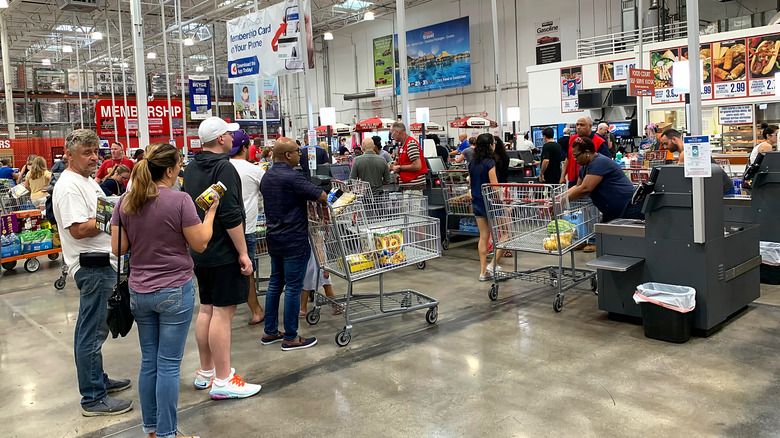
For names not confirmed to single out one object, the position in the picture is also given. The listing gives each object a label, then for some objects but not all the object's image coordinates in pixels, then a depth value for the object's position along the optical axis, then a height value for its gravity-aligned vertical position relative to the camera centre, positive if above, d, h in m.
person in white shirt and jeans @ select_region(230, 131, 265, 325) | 5.09 -0.07
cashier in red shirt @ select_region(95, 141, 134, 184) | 8.93 +0.32
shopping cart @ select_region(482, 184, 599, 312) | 5.69 -0.63
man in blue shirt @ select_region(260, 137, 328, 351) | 4.66 -0.38
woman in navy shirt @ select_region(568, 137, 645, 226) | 5.70 -0.26
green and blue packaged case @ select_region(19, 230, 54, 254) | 8.77 -0.79
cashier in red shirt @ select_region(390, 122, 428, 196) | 8.16 +0.04
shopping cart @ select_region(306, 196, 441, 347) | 4.94 -0.67
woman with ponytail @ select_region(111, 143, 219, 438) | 3.00 -0.43
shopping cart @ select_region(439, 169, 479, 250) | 8.62 -0.51
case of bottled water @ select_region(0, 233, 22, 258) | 8.59 -0.82
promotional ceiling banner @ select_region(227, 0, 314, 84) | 8.05 +1.82
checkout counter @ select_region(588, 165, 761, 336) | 4.68 -0.84
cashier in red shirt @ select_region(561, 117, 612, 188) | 7.83 +0.11
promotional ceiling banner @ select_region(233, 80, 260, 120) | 20.55 +2.45
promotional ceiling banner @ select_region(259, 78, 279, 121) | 19.80 +2.47
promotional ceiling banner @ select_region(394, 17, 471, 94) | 25.84 +4.82
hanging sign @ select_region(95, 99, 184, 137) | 16.06 +1.79
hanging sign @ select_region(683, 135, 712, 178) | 4.45 -0.03
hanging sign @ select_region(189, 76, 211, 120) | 17.33 +2.35
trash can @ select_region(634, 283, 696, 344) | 4.58 -1.20
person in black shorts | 3.72 -0.53
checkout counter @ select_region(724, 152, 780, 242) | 6.38 -0.55
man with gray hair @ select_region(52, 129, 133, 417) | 3.51 -0.44
